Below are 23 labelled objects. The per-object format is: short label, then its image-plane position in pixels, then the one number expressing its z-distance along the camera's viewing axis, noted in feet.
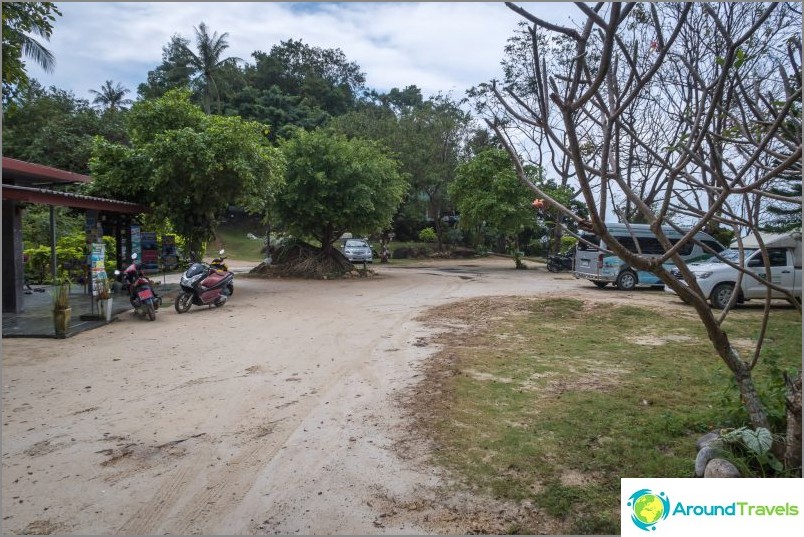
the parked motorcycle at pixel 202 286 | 39.45
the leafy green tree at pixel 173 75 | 136.56
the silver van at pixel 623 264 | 51.82
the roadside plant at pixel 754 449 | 10.48
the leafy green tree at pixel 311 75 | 160.66
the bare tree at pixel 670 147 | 8.91
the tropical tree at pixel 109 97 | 134.41
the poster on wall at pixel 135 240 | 54.39
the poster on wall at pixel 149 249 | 67.04
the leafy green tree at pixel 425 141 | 108.88
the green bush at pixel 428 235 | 127.34
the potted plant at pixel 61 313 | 29.43
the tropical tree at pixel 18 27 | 23.43
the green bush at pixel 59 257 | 54.44
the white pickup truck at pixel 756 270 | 39.91
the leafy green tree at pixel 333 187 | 62.59
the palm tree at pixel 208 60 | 135.03
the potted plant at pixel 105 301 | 34.78
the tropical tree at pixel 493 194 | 82.79
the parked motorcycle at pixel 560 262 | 82.33
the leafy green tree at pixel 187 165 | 43.93
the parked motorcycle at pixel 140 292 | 35.65
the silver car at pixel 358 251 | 92.53
